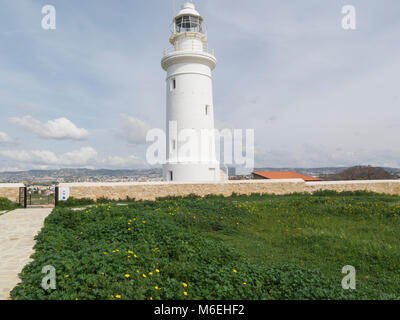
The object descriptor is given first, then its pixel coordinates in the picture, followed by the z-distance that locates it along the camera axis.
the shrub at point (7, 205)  12.62
